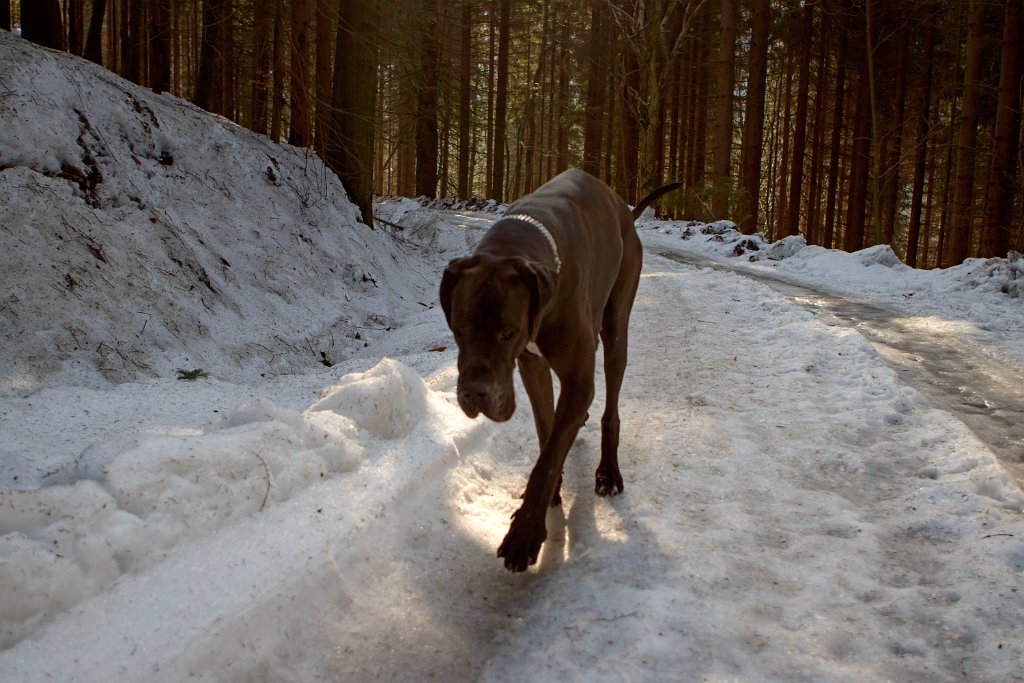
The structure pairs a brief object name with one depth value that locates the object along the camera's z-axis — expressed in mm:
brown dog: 2844
